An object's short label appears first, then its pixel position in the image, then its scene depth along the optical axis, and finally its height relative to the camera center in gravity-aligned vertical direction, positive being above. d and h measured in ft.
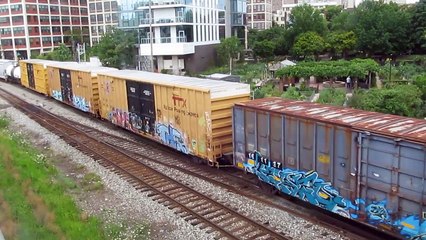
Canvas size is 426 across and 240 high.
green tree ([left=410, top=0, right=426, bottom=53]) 189.67 +3.69
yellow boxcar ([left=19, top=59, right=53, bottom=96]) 127.44 -10.42
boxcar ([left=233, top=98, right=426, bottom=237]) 30.99 -10.74
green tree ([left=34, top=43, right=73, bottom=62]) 246.47 -6.74
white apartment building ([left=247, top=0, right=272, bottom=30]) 392.68 +23.43
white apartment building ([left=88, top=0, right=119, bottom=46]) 356.59 +23.26
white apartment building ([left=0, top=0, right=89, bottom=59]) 327.06 +14.26
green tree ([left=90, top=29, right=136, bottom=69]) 212.02 -3.17
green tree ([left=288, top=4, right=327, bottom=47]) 230.27 +7.62
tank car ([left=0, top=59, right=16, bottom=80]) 183.94 -9.19
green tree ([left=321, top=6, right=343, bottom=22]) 348.90 +21.15
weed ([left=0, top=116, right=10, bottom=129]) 89.94 -17.05
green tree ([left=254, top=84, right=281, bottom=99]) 105.09 -15.01
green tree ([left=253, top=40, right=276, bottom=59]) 231.71 -5.58
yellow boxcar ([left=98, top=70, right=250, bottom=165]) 52.65 -10.02
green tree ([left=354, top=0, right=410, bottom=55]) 192.13 +1.55
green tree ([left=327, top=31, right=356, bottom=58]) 207.72 -3.00
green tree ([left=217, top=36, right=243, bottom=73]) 222.48 -4.70
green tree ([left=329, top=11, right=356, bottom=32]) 226.07 +7.82
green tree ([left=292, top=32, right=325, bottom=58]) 208.71 -4.10
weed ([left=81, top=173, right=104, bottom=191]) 51.21 -17.84
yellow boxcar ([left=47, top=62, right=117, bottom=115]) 91.30 -10.04
